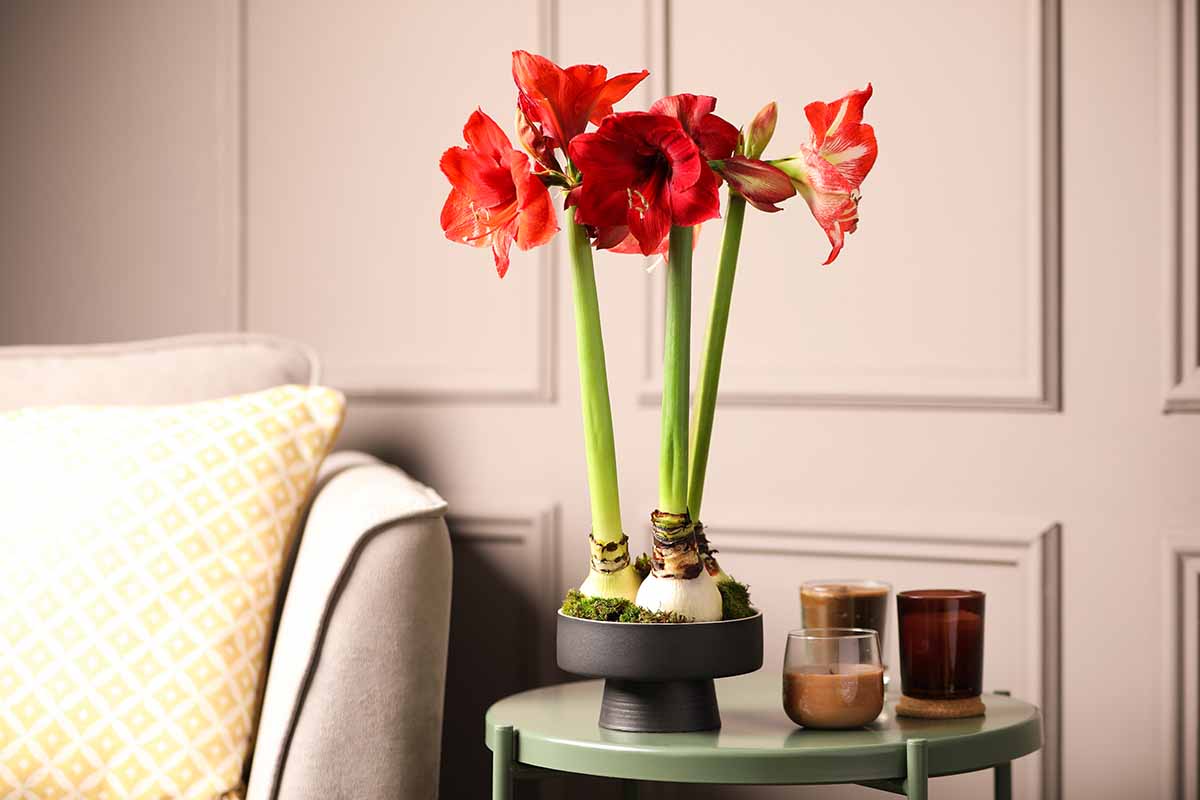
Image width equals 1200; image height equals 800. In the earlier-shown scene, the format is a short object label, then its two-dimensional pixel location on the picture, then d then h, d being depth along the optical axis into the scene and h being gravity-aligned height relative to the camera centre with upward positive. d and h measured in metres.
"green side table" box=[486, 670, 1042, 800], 2.60 -0.34
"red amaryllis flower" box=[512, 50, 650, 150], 2.60 +0.21
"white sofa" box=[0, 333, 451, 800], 2.78 -0.31
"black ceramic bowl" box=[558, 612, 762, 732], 2.63 -0.27
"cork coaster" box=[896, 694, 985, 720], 2.72 -0.33
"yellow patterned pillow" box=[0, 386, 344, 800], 2.81 -0.25
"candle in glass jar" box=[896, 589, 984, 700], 2.72 -0.27
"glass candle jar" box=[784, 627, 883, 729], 2.66 -0.29
